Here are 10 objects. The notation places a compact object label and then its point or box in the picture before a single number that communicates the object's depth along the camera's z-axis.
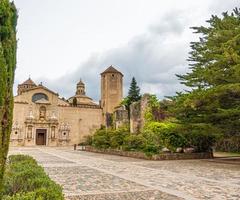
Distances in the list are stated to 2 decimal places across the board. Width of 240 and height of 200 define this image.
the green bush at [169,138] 20.16
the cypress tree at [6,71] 3.74
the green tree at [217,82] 14.02
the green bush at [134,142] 20.61
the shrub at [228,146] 27.99
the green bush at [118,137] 24.66
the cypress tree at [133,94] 49.08
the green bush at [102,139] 27.41
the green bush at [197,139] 16.69
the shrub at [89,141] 33.31
